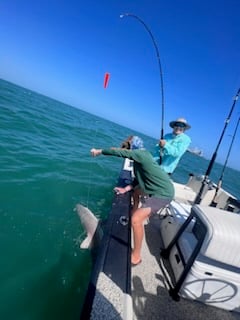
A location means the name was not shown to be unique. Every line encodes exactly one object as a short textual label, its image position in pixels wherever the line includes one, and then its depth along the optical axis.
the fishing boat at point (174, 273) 1.95
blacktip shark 3.31
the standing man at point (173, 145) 3.73
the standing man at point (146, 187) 2.64
